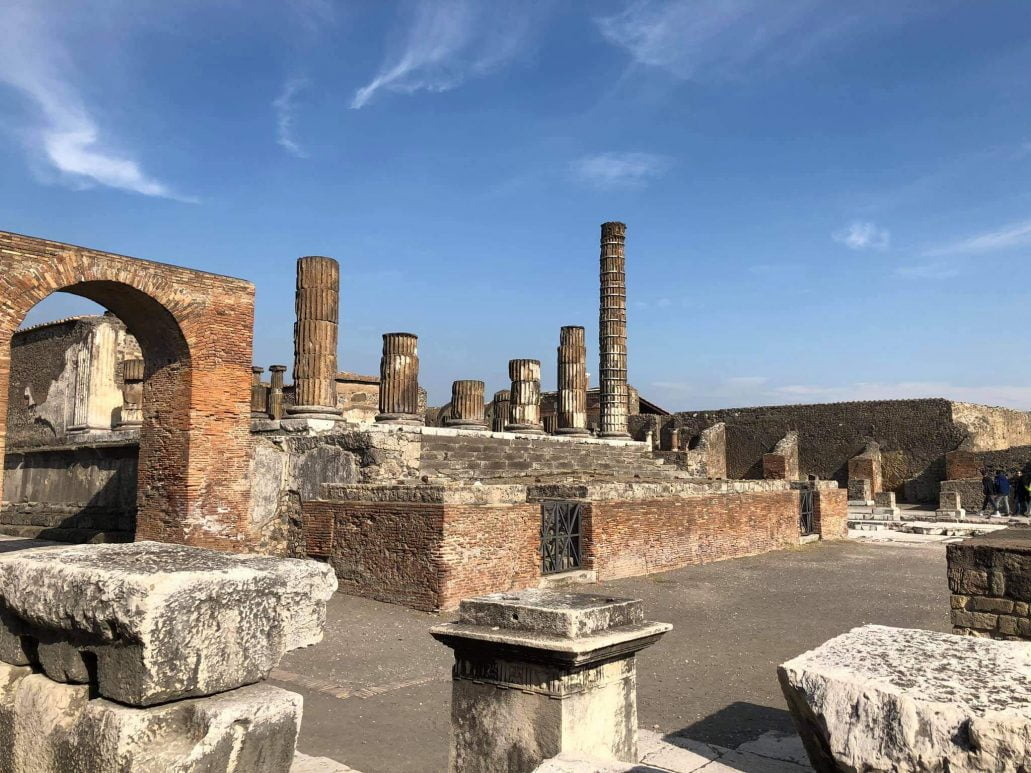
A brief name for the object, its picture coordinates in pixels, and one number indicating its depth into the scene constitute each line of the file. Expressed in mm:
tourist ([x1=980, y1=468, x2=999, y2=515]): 23656
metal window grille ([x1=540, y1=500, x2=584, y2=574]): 9242
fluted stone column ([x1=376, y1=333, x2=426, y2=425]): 13703
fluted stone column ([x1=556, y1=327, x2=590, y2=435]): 19484
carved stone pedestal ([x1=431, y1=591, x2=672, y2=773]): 3010
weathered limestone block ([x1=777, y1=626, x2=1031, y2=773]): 1790
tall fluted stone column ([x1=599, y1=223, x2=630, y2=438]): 21984
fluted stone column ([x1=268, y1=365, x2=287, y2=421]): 23672
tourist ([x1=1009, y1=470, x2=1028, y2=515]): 21266
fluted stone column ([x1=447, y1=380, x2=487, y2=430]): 16422
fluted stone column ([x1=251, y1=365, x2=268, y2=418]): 18672
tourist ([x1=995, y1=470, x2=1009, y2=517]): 22672
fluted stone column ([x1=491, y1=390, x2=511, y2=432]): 22934
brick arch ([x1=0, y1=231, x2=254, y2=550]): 10453
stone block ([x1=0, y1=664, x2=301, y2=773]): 2188
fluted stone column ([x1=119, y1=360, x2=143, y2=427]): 16781
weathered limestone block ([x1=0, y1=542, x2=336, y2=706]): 2188
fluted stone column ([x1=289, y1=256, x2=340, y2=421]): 12828
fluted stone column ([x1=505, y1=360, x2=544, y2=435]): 18200
